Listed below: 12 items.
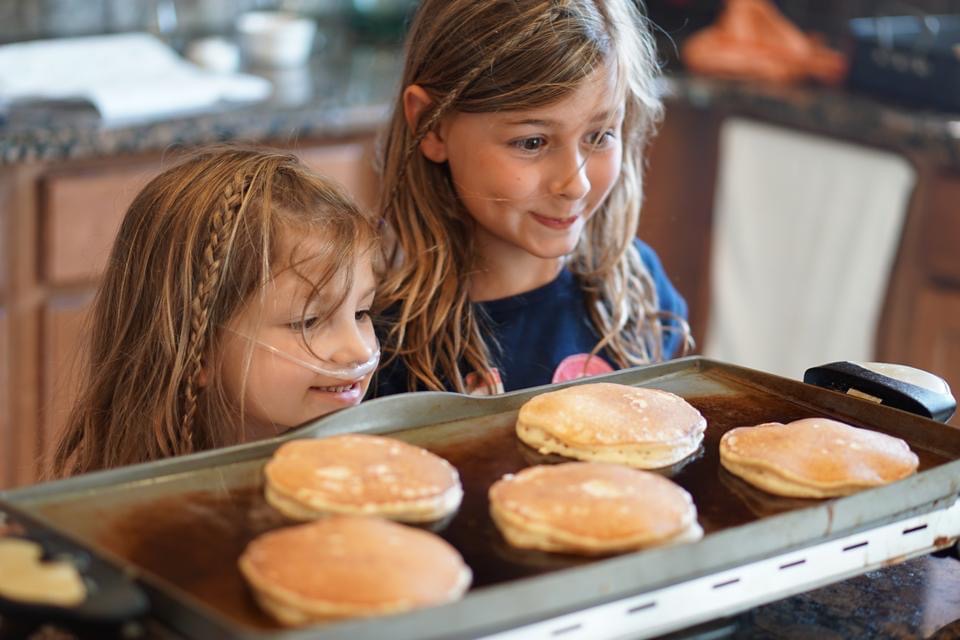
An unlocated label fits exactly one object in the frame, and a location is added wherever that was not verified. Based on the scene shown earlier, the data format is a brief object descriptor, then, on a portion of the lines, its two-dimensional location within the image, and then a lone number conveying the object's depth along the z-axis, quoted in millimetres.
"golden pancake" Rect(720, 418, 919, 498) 1198
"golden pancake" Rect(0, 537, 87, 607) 1016
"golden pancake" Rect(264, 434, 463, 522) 1136
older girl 1477
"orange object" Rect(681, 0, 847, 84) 2687
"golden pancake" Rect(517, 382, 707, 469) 1230
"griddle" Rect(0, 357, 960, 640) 1042
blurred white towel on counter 2204
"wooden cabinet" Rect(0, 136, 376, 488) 2105
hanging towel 2485
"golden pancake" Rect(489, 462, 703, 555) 1120
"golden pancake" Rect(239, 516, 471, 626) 1041
